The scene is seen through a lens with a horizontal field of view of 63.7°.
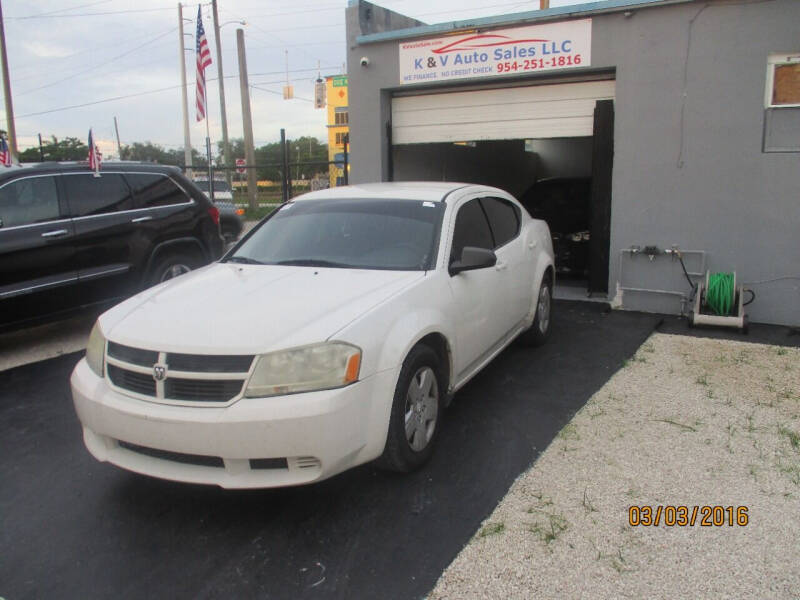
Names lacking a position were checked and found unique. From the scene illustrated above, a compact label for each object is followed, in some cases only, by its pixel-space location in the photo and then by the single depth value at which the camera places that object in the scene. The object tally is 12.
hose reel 6.86
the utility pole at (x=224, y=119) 27.71
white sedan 2.97
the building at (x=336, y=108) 71.06
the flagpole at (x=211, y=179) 12.74
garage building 6.93
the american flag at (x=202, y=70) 21.08
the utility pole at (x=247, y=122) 19.34
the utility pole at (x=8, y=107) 22.55
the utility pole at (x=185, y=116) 31.69
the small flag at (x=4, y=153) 12.10
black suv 5.94
